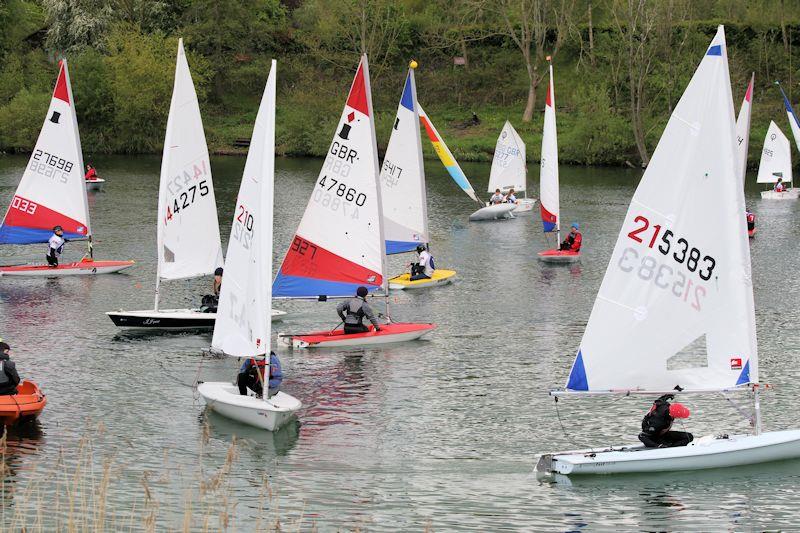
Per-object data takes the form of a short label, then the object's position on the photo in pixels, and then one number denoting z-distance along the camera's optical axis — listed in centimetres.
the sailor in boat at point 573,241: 5469
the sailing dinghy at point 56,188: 4850
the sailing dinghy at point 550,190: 5553
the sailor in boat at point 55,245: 4756
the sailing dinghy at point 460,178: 6181
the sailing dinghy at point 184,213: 3844
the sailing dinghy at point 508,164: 7962
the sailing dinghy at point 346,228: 3744
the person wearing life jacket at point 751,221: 6170
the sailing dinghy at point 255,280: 2759
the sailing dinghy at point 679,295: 2366
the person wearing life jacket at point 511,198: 7206
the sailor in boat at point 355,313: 3625
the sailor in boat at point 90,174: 8138
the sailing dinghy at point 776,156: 8862
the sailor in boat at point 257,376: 2828
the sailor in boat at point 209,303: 3881
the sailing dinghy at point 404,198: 4738
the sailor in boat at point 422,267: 4762
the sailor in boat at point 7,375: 2748
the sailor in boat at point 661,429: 2480
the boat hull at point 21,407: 2716
